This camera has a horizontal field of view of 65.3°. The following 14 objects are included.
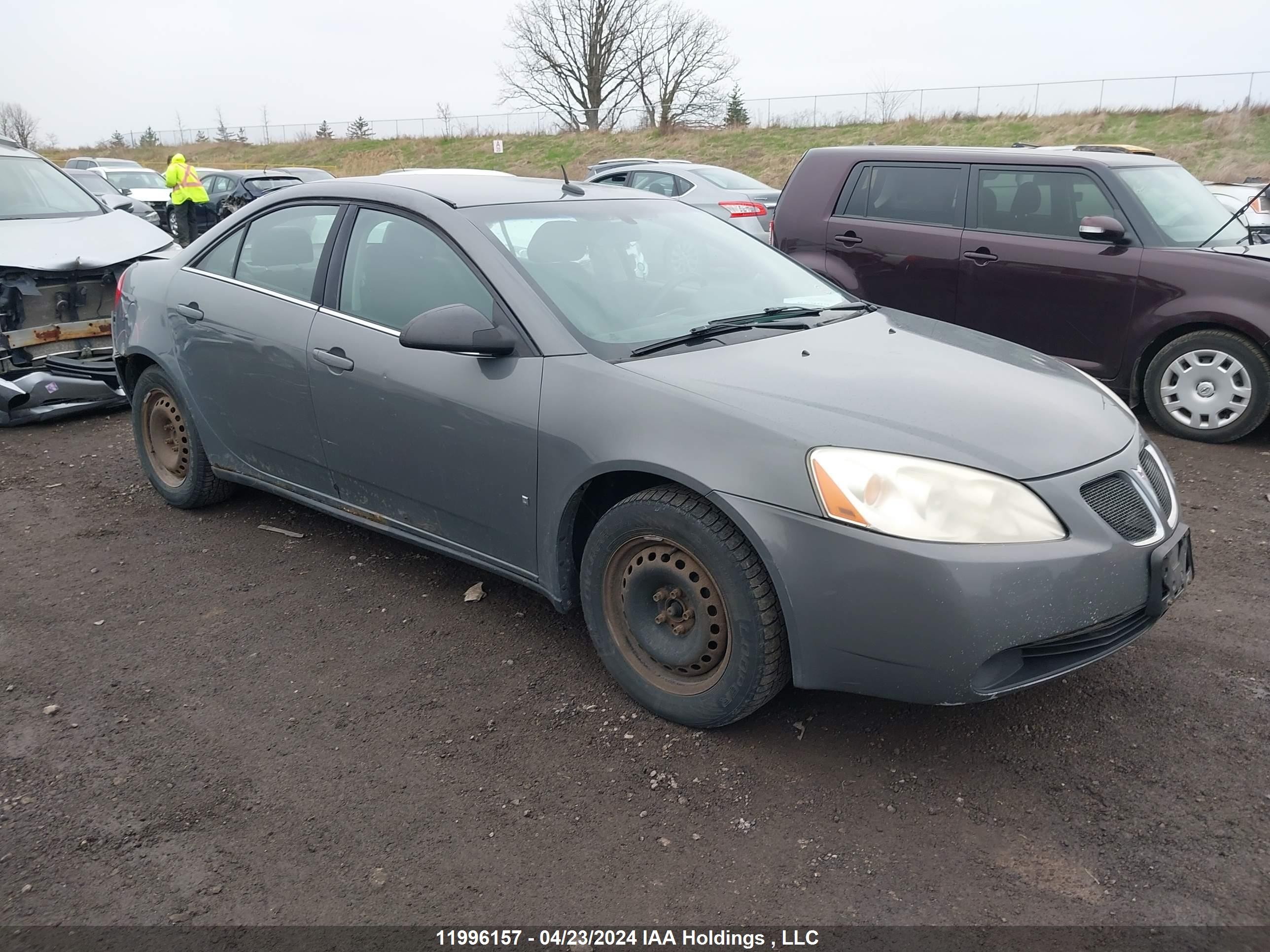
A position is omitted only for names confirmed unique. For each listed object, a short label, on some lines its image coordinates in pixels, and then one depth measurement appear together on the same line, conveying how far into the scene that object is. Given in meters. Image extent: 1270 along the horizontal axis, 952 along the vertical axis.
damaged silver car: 6.73
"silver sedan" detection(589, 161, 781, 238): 12.55
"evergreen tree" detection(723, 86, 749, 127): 48.16
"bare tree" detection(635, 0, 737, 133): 51.50
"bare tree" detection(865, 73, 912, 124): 40.88
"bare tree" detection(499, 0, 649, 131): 51.91
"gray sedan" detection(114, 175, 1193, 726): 2.63
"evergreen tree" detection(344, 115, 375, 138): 59.34
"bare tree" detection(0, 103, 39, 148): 62.32
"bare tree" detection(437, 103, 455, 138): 55.38
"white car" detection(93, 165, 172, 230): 21.78
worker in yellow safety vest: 16.81
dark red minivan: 6.05
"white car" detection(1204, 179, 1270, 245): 6.77
